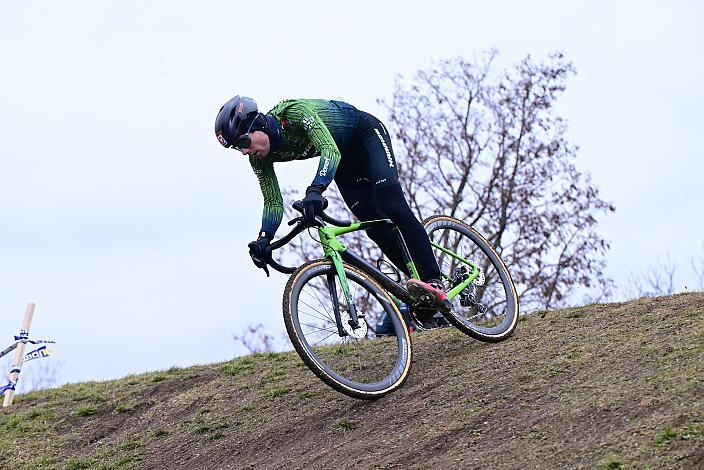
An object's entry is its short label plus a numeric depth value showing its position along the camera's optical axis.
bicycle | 14.16
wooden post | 23.12
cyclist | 14.50
